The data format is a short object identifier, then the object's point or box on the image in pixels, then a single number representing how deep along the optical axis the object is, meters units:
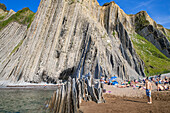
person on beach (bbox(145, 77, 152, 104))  7.89
